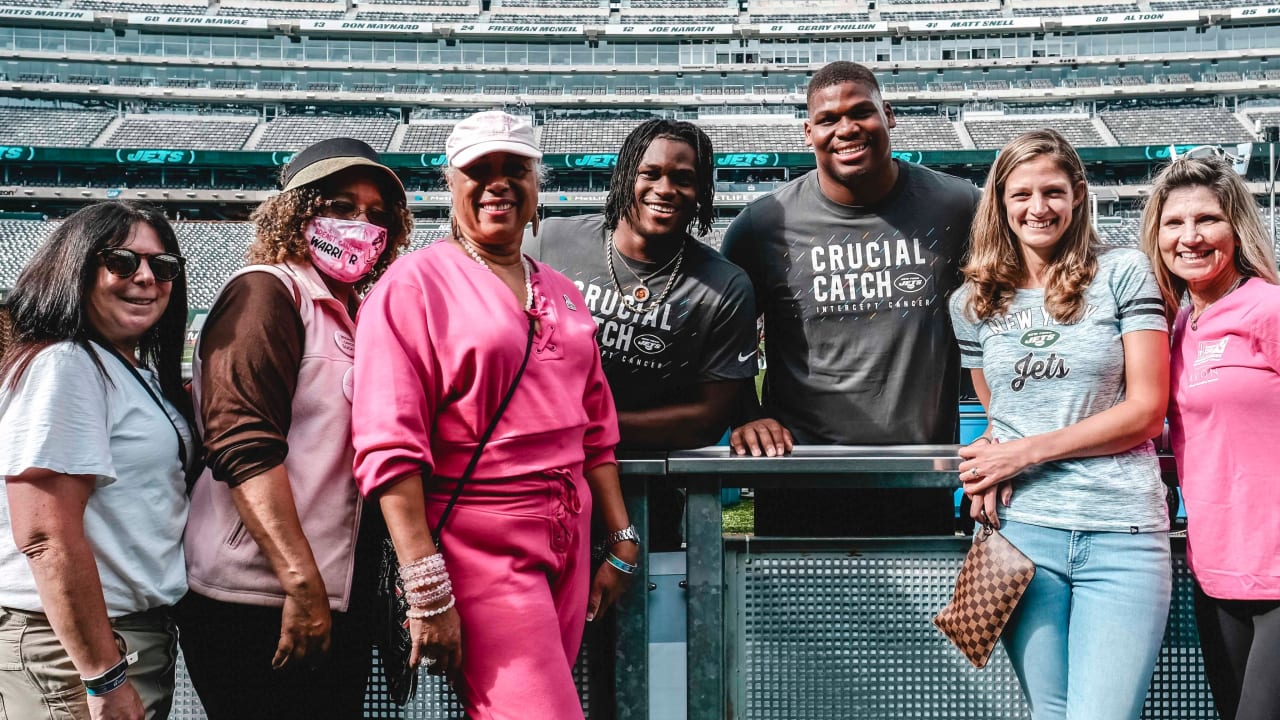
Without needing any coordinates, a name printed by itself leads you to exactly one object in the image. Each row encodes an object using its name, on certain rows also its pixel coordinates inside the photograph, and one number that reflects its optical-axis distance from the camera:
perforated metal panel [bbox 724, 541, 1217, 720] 2.37
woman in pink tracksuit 1.77
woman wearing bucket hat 1.88
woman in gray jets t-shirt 2.06
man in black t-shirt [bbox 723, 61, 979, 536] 2.95
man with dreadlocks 2.71
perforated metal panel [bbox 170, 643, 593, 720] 2.32
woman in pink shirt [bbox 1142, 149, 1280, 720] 2.08
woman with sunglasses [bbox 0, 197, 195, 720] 1.75
